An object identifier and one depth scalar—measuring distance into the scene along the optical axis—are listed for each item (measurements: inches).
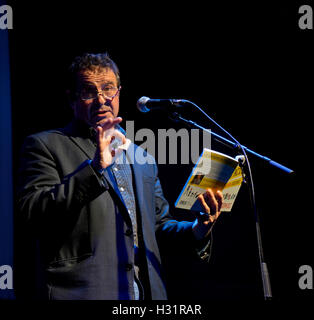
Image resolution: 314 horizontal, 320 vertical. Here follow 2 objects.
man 118.0
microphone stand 116.1
